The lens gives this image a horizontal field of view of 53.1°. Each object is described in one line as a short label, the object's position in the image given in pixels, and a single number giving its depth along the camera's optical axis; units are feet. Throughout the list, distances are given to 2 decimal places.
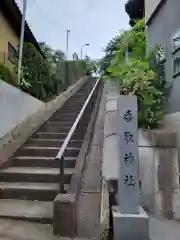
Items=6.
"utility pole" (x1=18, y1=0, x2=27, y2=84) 17.13
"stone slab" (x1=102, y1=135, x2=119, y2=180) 8.76
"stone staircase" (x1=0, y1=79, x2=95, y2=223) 8.74
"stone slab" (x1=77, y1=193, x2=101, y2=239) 7.50
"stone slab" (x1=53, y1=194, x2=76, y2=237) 7.42
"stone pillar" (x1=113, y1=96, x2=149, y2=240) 7.10
